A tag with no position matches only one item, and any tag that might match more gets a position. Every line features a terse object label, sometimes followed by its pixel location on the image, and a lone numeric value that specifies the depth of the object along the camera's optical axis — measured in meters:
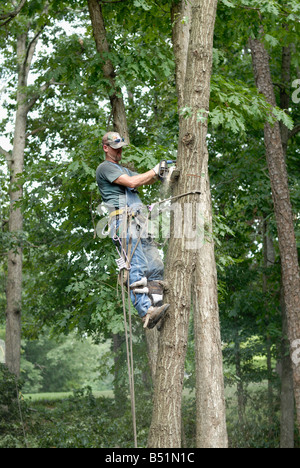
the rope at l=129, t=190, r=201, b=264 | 9.20
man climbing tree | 10.04
